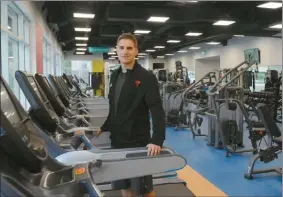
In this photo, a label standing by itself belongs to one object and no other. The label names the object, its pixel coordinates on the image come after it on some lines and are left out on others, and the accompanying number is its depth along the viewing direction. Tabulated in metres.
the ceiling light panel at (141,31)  12.18
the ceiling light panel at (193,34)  12.59
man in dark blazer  2.23
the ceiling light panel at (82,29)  12.28
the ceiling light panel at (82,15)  8.74
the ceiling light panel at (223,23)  9.68
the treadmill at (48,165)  1.19
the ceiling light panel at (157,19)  9.00
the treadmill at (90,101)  4.42
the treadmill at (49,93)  2.99
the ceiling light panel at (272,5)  7.85
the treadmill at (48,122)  2.19
